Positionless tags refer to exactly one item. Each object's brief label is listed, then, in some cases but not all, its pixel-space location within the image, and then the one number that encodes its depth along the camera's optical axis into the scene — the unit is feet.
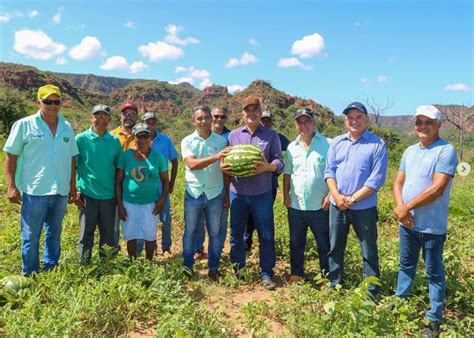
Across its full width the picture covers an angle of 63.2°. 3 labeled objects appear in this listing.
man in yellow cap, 14.80
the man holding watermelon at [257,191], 15.94
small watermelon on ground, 13.70
